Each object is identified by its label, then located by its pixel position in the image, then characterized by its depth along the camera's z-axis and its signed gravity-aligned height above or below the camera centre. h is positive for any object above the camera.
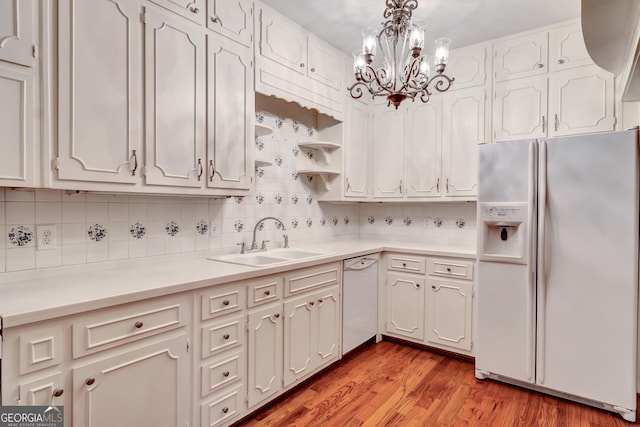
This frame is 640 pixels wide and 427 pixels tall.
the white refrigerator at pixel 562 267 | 1.98 -0.35
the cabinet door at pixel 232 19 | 2.00 +1.14
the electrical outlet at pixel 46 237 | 1.61 -0.14
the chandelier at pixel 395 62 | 1.69 +0.76
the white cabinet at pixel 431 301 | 2.68 -0.74
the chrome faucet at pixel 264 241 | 2.56 -0.24
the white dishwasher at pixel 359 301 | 2.65 -0.74
